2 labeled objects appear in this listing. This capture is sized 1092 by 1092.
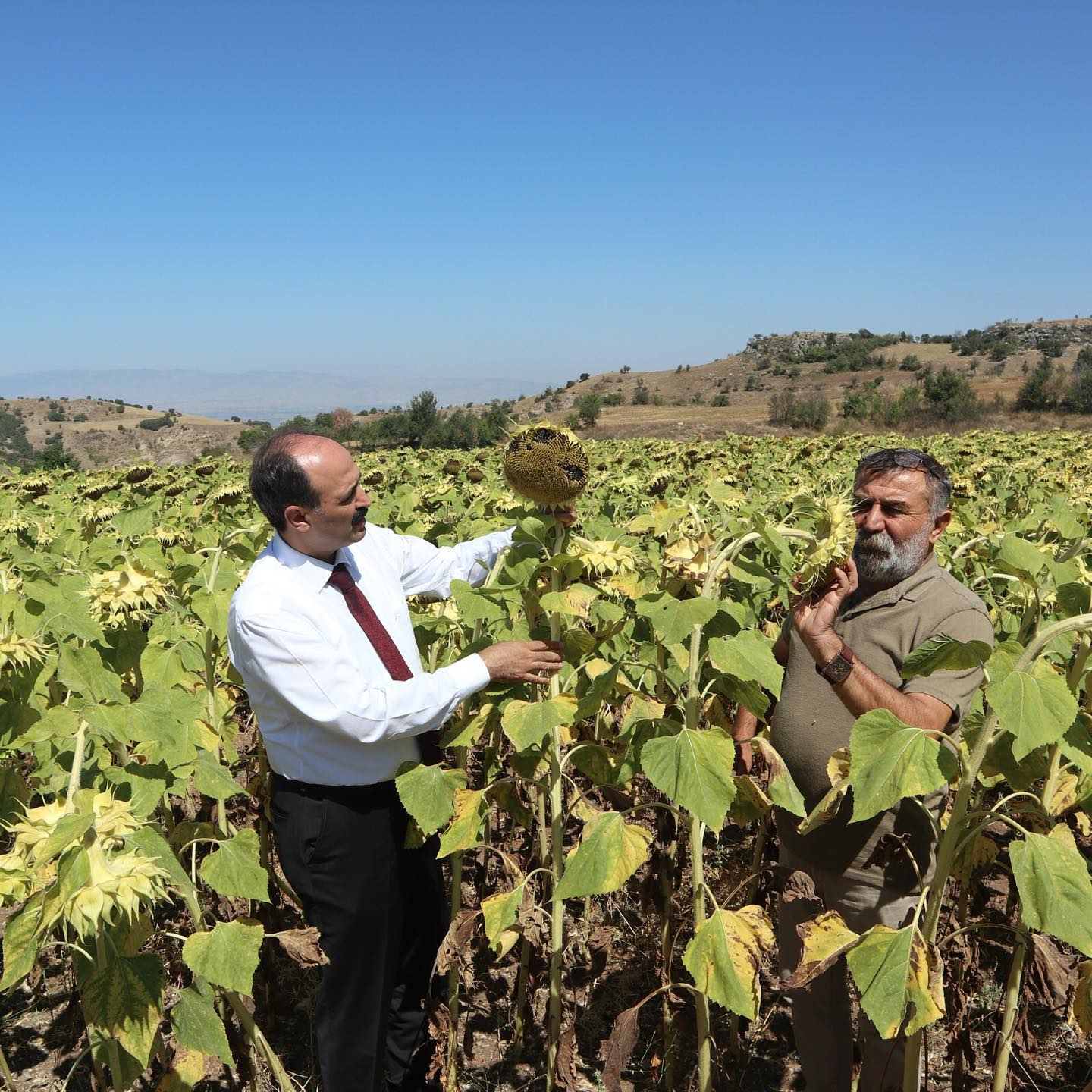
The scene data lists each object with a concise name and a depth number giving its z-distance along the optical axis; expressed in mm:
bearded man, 2396
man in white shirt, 2490
